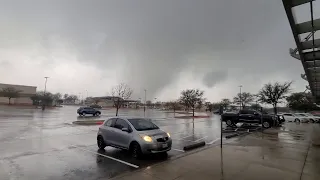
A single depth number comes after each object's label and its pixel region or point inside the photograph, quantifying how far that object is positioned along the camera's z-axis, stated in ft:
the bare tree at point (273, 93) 143.02
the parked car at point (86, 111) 134.77
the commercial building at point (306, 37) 20.43
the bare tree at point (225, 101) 297.90
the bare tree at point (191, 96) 181.28
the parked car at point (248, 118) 79.66
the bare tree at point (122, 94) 133.49
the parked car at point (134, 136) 28.52
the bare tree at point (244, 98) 238.62
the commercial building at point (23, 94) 279.84
